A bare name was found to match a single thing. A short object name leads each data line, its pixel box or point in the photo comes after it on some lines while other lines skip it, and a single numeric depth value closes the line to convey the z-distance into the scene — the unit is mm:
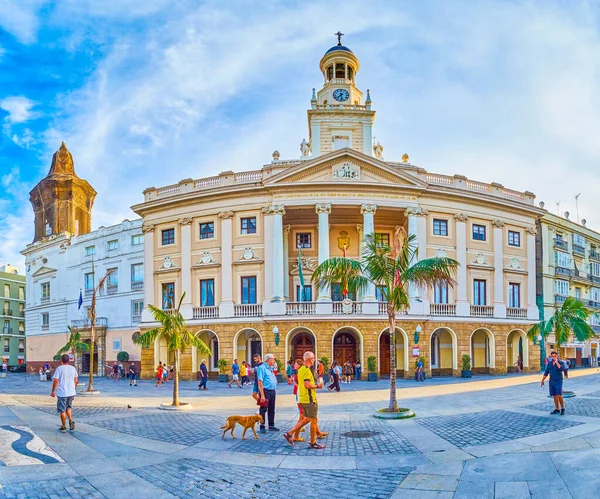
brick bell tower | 61531
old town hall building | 36344
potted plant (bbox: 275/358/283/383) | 33812
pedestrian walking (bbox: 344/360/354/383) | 32719
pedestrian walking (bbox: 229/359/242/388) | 31878
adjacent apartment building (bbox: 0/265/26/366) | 70312
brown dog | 12422
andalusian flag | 35156
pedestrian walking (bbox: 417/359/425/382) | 33969
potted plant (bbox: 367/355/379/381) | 33906
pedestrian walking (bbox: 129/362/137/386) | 34653
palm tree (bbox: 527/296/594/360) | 25388
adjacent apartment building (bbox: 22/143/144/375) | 46750
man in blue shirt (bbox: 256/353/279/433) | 13391
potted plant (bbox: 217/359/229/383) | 35906
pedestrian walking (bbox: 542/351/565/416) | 15172
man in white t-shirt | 13227
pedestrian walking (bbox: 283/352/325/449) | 11445
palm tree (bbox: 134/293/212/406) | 20328
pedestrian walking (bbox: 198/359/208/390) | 29048
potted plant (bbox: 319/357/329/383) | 32469
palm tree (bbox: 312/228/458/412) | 17906
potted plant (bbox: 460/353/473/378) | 36438
